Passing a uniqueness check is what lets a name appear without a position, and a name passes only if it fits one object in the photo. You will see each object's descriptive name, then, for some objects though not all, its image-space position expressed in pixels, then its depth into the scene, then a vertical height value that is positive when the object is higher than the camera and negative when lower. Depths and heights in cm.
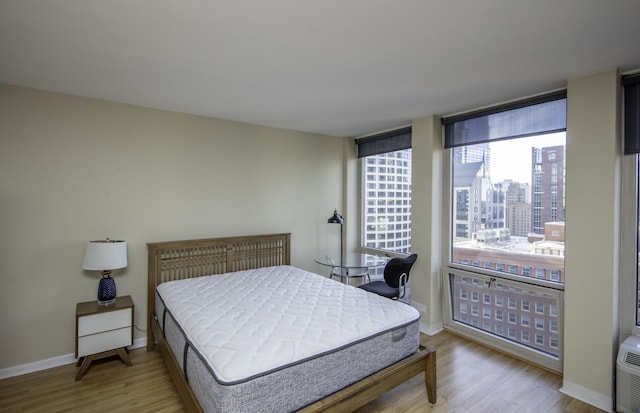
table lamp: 281 -52
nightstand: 274 -116
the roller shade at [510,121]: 280 +86
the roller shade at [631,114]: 235 +71
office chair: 338 -80
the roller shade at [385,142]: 421 +92
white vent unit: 219 -124
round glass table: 366 -72
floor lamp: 444 -20
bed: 172 -89
